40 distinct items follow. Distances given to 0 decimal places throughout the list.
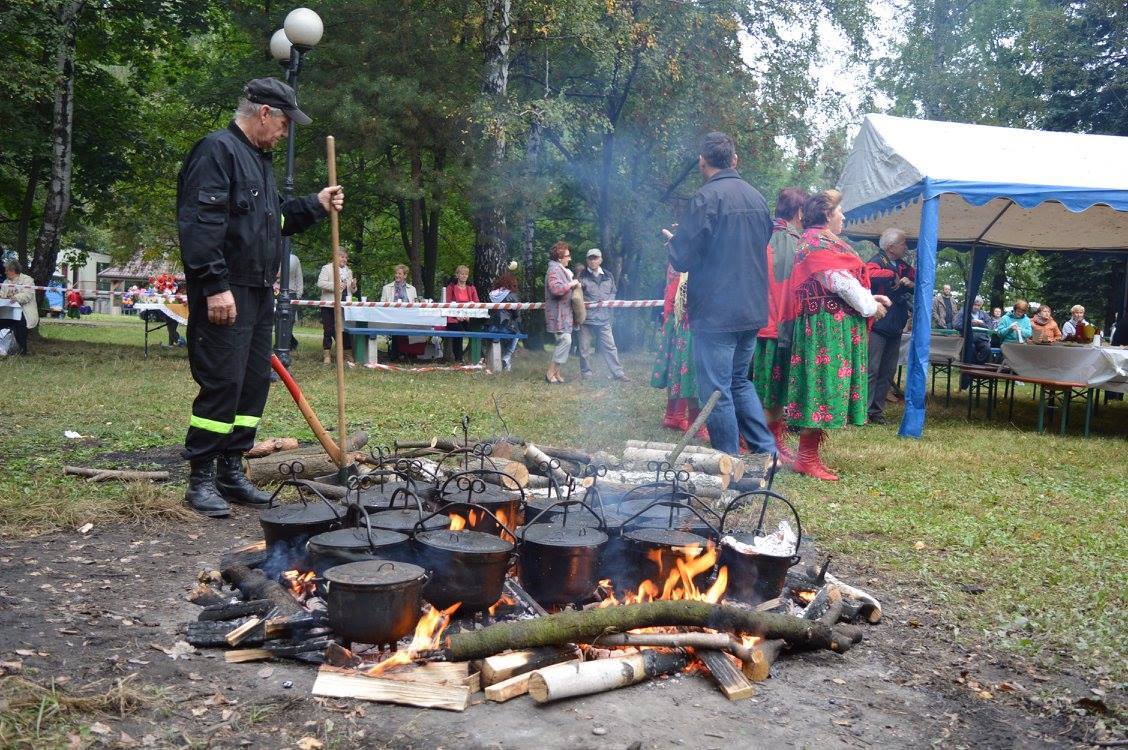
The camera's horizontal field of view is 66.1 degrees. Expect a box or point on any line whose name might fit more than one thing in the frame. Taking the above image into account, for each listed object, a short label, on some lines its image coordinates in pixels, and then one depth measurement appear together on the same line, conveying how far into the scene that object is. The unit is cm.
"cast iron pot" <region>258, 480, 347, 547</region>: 351
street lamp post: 1076
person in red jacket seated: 1509
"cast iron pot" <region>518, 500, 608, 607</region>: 317
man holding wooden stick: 432
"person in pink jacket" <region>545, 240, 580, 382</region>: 1284
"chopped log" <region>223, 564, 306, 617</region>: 308
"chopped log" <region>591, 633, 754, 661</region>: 287
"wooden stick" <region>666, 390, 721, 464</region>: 444
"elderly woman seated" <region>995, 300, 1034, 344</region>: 1530
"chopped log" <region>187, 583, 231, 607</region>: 336
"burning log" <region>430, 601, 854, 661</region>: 273
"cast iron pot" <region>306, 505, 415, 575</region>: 316
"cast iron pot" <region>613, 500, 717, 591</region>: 333
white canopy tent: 874
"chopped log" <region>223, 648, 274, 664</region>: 282
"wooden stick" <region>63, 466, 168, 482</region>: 519
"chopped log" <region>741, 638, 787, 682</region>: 285
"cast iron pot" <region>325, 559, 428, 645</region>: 275
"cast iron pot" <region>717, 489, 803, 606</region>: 337
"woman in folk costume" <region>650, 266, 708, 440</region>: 776
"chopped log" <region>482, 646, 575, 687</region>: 266
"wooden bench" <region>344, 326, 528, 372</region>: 1398
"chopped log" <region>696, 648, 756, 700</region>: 273
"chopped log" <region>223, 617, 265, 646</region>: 286
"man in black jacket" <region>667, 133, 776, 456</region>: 578
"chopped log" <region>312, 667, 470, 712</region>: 256
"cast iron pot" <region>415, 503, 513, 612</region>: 301
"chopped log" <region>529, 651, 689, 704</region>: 257
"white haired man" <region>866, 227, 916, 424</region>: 988
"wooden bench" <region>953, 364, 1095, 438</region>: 951
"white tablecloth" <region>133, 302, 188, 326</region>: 1529
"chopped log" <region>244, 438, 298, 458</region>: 571
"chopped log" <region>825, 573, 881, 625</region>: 349
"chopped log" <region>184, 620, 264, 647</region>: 289
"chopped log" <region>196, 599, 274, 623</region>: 309
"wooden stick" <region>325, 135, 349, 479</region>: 444
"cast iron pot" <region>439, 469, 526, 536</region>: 366
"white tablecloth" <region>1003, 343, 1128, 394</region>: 909
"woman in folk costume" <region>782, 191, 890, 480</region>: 612
